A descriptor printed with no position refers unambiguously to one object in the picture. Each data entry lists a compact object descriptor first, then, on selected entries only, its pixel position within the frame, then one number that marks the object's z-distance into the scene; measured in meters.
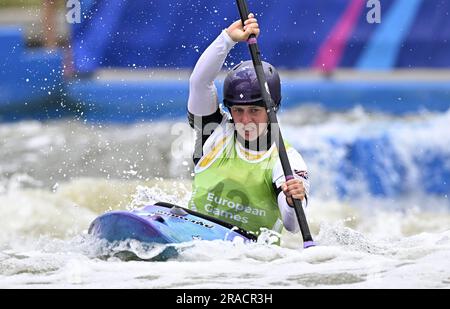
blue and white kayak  9.53
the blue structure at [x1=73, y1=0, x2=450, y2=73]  20.81
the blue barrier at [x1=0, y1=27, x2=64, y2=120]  21.50
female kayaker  10.31
